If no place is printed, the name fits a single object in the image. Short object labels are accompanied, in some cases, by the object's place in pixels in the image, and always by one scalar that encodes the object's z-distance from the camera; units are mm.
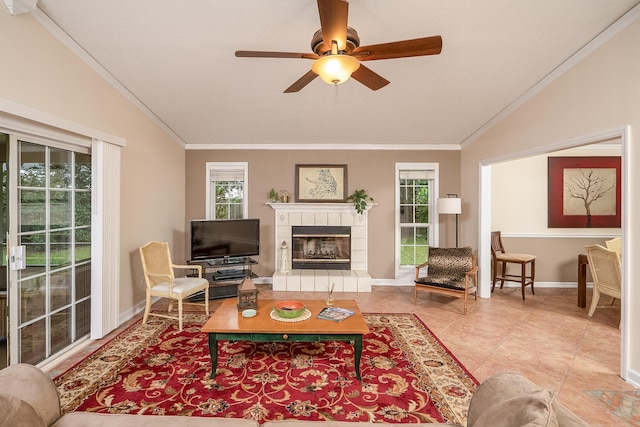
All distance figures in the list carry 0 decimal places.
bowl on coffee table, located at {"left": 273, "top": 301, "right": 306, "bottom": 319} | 2688
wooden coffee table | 2479
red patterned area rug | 2137
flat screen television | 4750
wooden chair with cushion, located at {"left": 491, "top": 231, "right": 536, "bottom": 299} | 4889
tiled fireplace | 5629
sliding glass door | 2502
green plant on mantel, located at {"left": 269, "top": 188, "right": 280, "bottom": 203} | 5574
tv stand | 4746
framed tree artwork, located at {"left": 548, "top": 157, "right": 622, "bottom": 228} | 5324
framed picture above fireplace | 5695
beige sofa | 959
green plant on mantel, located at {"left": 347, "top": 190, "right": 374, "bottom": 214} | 5438
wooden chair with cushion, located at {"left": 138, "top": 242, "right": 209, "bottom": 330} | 3605
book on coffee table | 2727
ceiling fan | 1824
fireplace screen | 5656
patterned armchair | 4258
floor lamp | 4910
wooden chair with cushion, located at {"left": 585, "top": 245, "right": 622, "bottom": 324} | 3658
